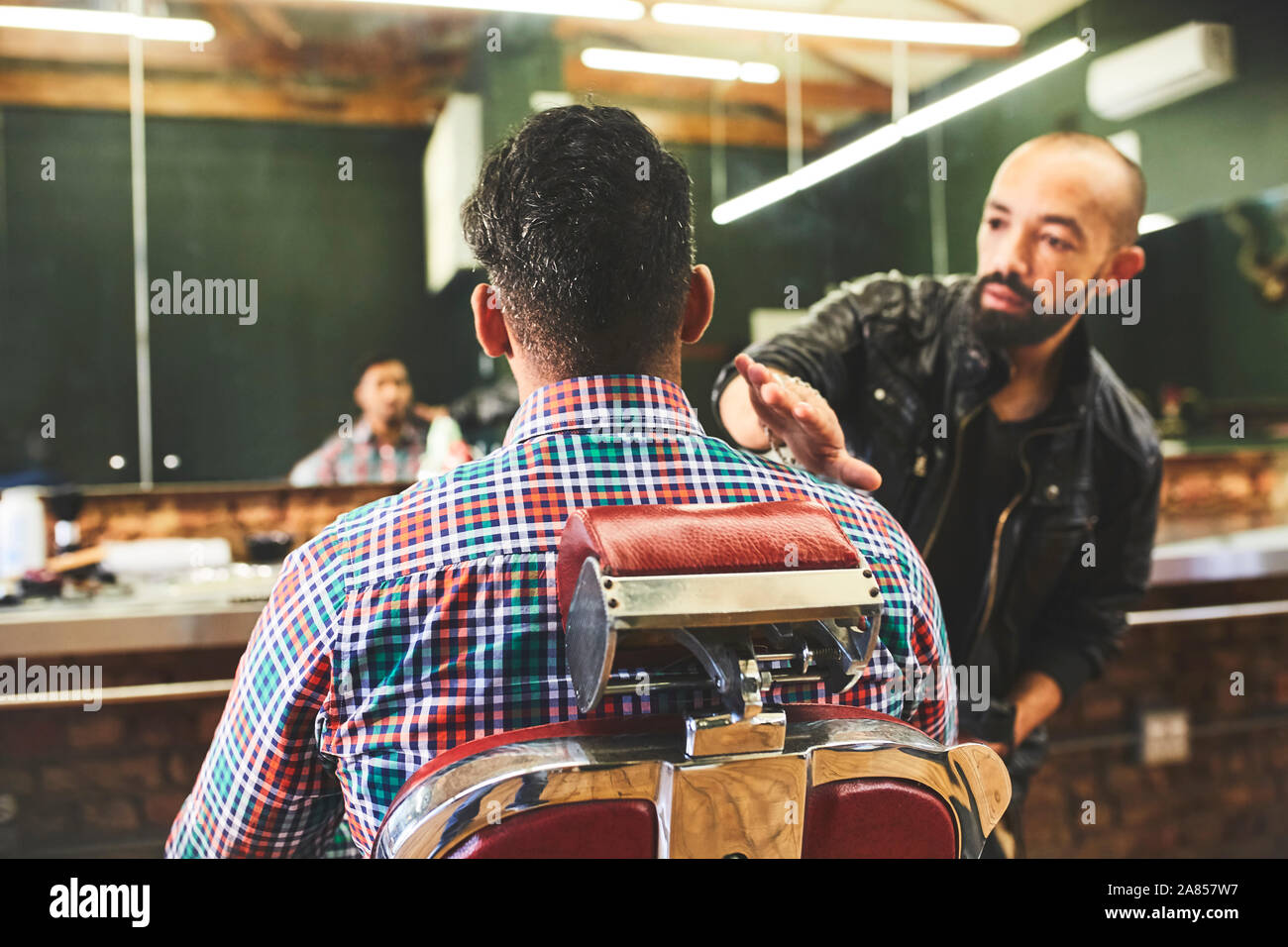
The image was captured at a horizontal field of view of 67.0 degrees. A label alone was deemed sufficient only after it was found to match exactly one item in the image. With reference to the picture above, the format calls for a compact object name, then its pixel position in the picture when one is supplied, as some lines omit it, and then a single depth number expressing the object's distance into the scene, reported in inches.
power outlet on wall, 107.6
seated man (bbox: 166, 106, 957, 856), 35.4
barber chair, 28.5
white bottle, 97.8
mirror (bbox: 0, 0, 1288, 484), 150.5
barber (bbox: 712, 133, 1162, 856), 75.6
